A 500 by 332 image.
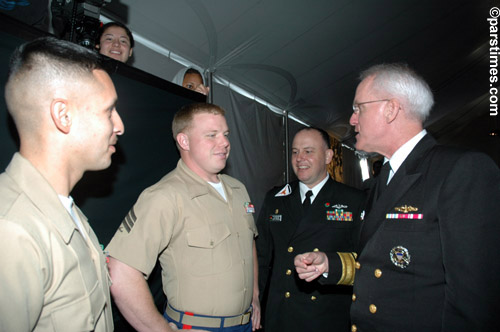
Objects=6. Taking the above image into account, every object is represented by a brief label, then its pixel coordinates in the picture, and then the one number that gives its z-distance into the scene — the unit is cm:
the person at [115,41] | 208
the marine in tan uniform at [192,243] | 143
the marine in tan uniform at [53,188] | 74
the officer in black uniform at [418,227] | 106
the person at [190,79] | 264
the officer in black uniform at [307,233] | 215
